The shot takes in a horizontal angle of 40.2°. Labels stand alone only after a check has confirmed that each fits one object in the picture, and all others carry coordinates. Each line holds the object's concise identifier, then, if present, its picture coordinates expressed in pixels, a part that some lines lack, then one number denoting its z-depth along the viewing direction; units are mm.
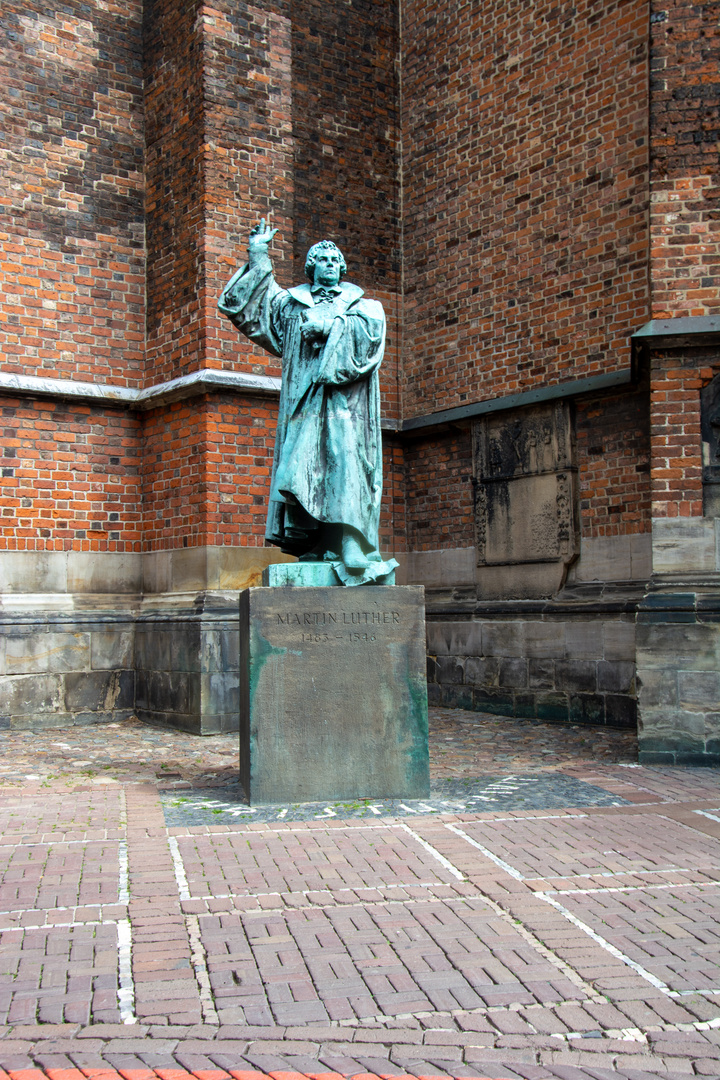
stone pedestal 5871
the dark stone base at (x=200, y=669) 9617
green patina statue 6160
